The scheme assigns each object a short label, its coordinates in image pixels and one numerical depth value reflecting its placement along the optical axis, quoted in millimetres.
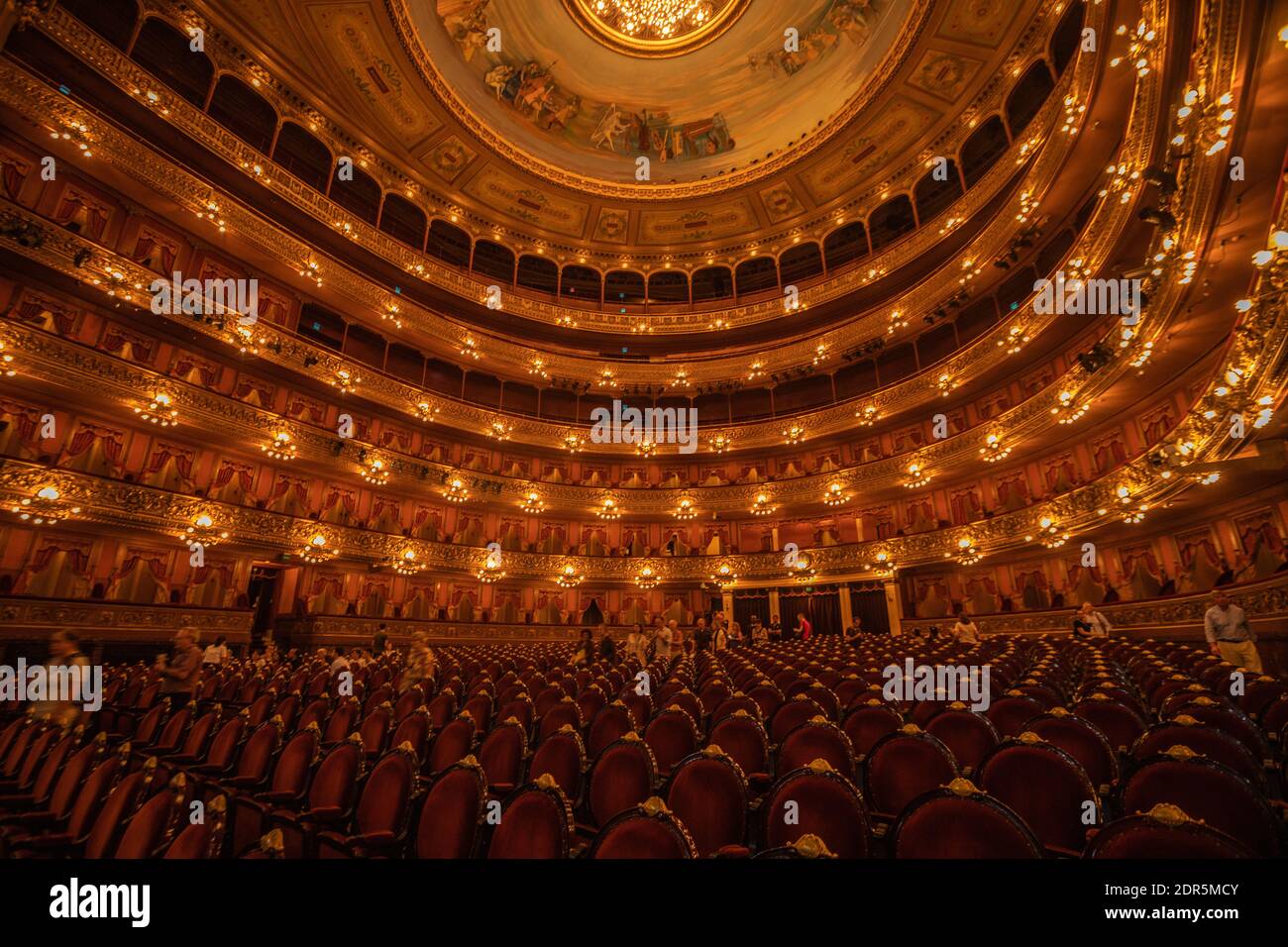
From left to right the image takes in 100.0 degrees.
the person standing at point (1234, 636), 6141
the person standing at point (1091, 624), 10305
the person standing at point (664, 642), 10664
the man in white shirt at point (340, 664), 7605
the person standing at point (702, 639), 14141
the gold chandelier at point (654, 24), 19000
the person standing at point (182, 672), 5664
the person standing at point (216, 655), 9484
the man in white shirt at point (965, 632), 10886
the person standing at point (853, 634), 13244
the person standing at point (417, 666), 6504
